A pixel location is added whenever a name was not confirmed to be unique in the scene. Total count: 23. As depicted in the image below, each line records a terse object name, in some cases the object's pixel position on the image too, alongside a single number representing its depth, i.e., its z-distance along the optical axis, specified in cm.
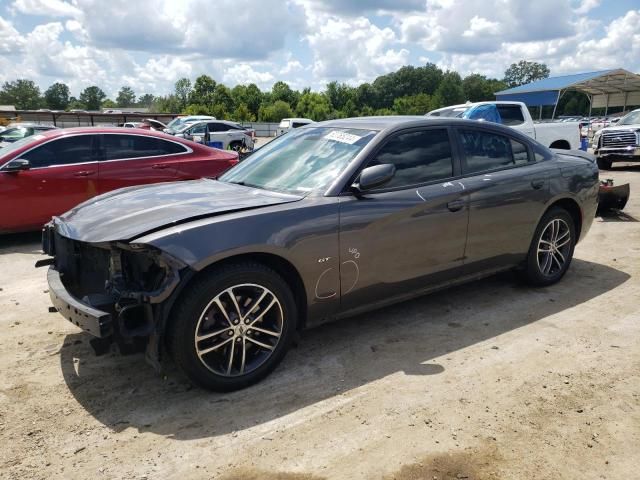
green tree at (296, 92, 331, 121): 7298
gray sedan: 299
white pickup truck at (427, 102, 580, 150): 1229
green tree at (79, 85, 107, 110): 12912
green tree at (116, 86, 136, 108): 17775
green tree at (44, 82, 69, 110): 12286
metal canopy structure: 2483
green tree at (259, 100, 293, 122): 6669
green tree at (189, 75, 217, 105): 8269
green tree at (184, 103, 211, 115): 6181
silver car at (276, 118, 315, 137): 3032
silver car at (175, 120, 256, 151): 2375
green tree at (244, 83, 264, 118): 7619
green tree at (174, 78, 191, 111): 10318
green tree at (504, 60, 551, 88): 14400
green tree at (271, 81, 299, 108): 8300
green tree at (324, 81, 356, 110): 9862
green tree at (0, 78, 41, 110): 11325
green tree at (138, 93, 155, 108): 18108
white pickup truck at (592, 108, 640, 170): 1455
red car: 673
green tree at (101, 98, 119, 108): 13810
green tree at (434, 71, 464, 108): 9781
